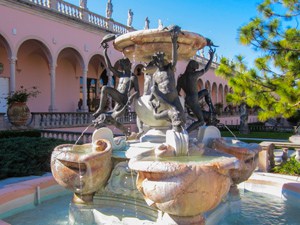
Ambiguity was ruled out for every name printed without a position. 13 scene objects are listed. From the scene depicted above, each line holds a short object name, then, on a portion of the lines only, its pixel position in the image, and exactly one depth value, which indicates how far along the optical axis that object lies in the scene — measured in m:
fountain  2.64
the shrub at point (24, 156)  5.74
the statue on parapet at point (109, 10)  17.09
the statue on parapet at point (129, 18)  18.45
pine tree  7.06
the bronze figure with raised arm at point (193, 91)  4.52
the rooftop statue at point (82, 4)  15.46
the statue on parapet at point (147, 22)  18.75
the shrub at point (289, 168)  5.87
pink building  12.38
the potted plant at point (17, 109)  10.87
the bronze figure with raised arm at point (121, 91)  4.43
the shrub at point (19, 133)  9.39
